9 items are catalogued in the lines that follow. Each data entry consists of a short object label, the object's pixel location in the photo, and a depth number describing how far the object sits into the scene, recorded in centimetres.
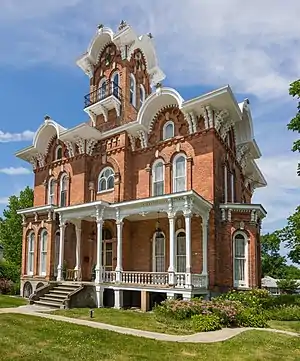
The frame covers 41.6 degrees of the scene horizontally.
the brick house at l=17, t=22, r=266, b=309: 1791
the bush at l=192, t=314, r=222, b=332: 1198
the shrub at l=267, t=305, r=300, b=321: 1473
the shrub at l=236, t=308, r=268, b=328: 1302
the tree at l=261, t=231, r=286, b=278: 5144
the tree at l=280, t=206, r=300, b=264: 1476
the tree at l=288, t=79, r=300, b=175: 1533
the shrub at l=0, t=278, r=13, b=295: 2484
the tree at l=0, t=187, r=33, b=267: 3491
